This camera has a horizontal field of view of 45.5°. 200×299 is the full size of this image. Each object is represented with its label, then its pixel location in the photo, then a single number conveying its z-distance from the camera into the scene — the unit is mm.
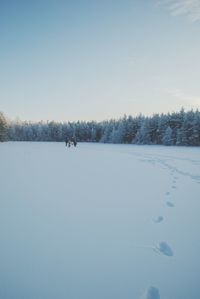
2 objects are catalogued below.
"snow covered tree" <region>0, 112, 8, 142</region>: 62797
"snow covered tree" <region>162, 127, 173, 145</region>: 53375
